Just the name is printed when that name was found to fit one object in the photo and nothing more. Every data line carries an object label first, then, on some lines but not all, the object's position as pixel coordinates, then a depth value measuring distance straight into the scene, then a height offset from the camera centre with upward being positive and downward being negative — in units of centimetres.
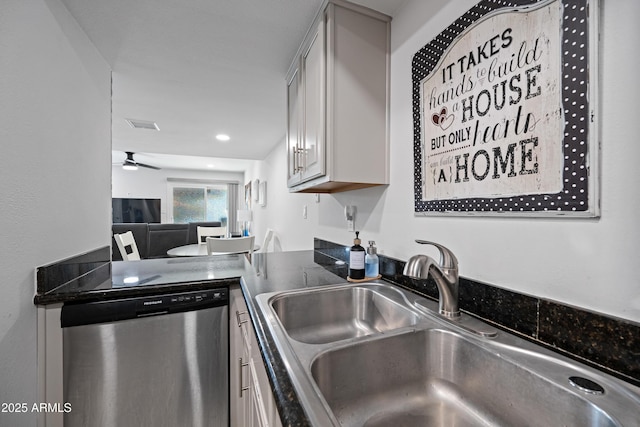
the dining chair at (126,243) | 293 -41
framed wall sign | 59 +29
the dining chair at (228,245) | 270 -38
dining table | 315 -54
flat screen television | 602 +1
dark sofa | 432 -46
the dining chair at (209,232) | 431 -38
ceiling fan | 464 +88
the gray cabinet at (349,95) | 116 +56
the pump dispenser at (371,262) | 125 -25
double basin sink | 50 -40
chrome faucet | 81 -22
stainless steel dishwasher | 108 -69
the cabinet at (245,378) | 71 -60
